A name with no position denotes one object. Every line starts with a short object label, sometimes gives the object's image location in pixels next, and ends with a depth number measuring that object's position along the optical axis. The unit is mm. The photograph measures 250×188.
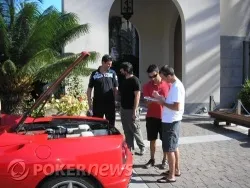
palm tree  6399
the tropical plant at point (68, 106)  6042
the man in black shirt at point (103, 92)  4918
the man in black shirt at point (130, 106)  4777
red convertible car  2722
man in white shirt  3807
